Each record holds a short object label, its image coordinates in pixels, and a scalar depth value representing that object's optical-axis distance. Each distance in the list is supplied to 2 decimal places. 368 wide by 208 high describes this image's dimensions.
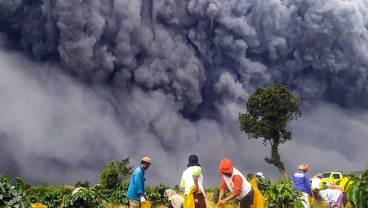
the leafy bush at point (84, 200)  9.21
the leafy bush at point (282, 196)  9.85
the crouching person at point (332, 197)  11.14
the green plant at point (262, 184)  18.73
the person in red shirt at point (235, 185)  7.34
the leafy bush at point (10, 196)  5.85
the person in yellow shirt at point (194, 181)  7.93
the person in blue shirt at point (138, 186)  8.58
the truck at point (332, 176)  27.58
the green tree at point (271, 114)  37.50
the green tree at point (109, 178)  31.98
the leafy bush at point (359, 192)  5.37
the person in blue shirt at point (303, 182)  10.78
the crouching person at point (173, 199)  9.62
